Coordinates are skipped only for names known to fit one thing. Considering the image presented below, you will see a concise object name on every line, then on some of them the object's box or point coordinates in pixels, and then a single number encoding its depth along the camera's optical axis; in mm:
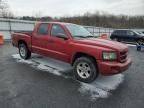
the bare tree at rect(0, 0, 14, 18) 26315
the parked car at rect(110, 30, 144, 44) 11356
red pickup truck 3028
